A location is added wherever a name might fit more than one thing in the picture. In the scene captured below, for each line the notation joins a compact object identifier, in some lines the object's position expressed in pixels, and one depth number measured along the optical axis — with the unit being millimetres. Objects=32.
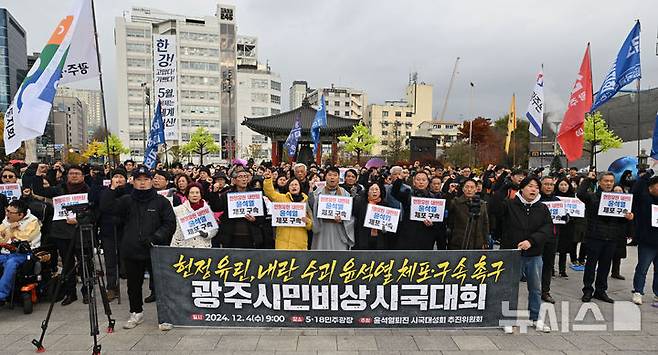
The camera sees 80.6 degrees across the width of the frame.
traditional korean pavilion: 30531
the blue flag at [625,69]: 8407
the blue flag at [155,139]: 12133
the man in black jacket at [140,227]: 4949
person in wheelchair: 5461
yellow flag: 15750
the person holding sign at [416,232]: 6016
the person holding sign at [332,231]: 5672
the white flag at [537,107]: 11547
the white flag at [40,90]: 5512
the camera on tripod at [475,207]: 5102
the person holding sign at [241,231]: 6062
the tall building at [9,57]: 69938
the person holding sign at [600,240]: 5930
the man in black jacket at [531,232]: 4879
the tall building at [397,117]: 93500
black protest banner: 4605
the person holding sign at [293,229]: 5652
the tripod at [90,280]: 4293
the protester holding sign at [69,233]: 5980
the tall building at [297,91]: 118200
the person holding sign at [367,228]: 5867
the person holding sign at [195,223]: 5336
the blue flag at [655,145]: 7523
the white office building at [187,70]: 68375
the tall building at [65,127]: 70812
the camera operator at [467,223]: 5568
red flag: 8453
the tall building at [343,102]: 98750
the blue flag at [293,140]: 16250
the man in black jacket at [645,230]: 5801
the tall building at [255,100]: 75312
